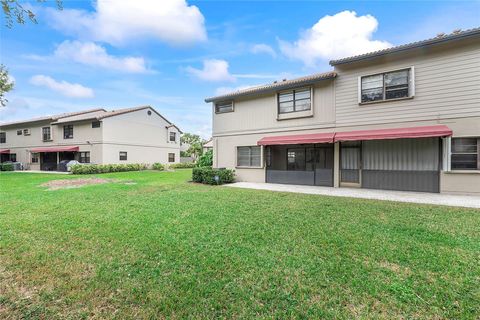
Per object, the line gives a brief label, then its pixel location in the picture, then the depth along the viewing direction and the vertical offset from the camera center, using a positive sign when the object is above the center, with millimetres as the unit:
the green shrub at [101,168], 22203 -1121
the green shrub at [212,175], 14141 -1226
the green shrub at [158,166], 28844 -1173
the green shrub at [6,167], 28188 -1105
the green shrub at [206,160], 19953 -307
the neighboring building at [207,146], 31247 +1482
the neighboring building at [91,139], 25609 +2421
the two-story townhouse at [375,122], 9727 +1765
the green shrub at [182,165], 31916 -1277
